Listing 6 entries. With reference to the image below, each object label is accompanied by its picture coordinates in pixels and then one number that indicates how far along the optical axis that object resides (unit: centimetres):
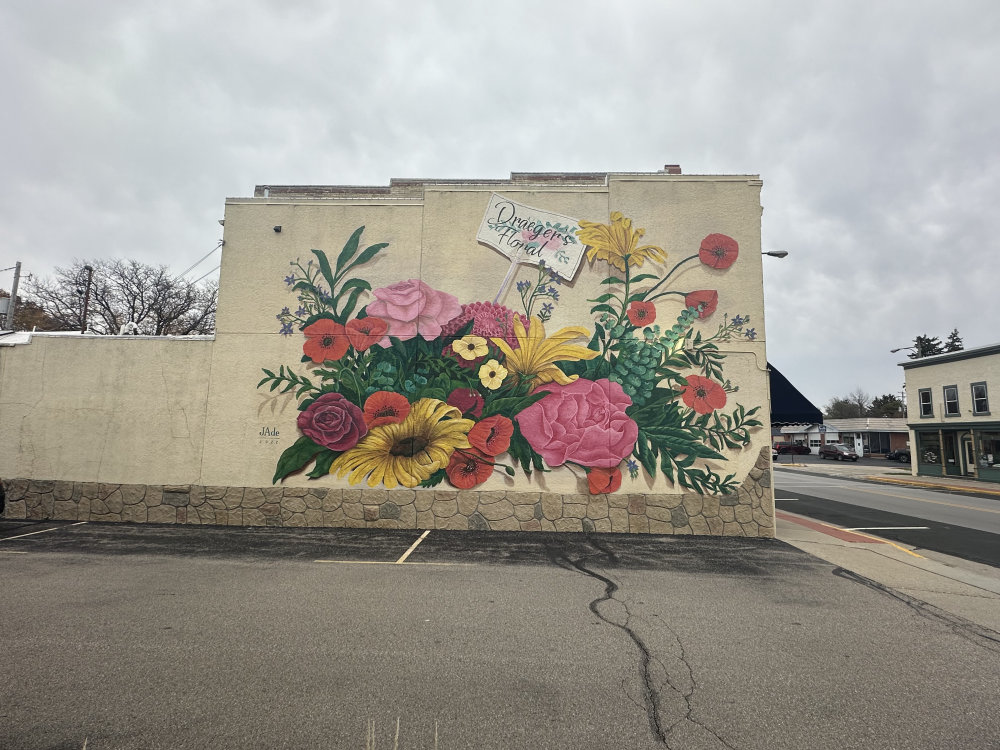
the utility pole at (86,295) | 2946
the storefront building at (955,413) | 2852
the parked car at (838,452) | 5278
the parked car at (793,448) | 6956
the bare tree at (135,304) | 3103
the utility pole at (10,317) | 1440
